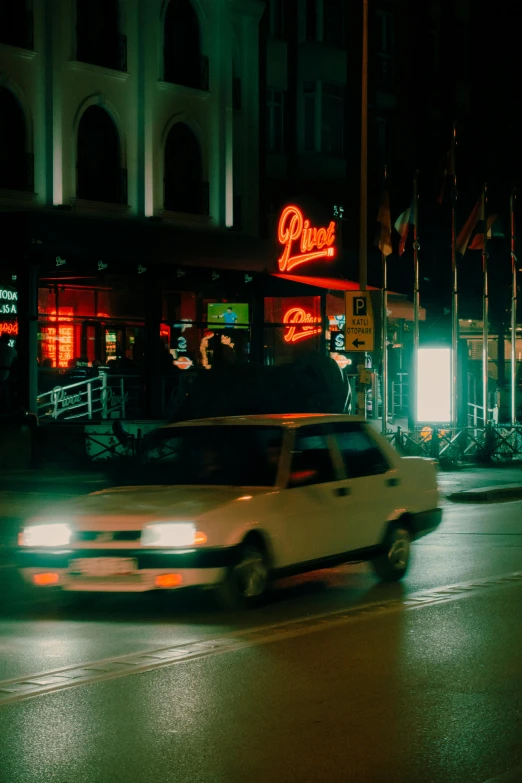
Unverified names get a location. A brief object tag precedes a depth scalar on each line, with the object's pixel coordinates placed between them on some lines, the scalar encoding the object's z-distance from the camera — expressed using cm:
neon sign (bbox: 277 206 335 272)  3281
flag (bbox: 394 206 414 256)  3353
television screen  3378
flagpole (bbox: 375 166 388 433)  2872
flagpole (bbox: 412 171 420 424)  3165
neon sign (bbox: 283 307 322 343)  3506
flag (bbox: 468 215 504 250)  3447
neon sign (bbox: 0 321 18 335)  2942
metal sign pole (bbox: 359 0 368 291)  2578
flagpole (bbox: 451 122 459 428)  3108
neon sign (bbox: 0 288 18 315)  2894
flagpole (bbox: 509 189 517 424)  3334
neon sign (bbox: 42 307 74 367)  3039
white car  1024
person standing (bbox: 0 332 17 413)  2803
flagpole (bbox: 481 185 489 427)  3244
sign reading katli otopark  2420
